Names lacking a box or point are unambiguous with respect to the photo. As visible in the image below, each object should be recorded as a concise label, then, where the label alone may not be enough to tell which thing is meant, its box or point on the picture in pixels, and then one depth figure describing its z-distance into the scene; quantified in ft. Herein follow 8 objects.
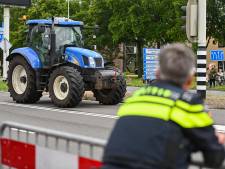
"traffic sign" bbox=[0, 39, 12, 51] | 103.91
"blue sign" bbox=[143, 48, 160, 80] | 79.20
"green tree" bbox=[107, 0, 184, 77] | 168.41
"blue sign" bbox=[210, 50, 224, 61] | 101.03
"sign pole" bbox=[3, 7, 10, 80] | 107.65
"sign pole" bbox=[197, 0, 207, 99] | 59.82
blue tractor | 58.39
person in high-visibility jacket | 11.62
